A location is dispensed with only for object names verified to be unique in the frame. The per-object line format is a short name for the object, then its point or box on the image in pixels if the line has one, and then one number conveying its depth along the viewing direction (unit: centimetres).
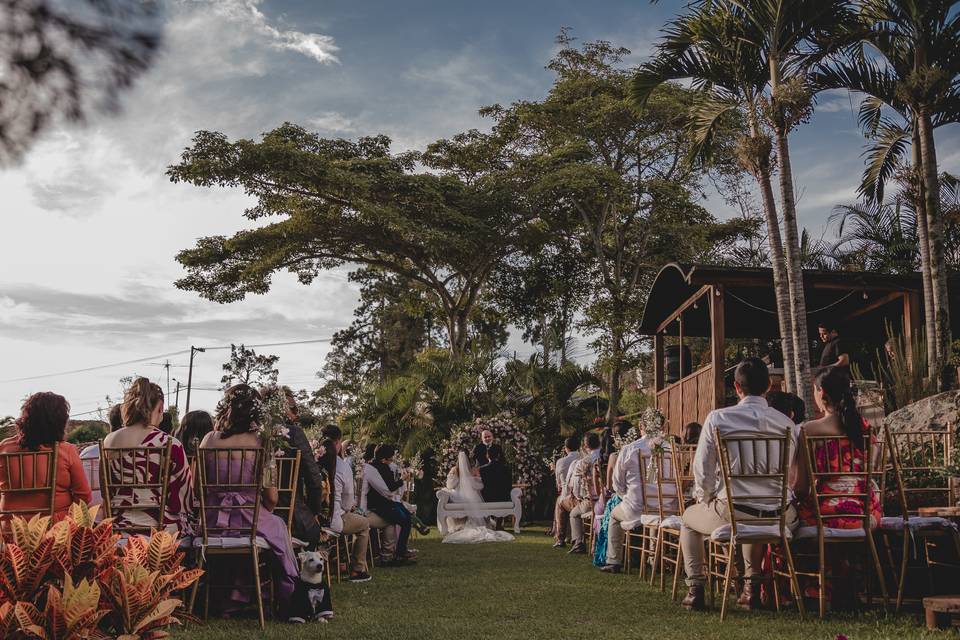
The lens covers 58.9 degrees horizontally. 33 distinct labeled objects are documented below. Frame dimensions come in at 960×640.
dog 611
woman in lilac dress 616
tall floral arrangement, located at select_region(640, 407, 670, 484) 805
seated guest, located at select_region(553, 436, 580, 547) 1379
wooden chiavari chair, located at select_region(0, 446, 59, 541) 515
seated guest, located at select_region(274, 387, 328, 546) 698
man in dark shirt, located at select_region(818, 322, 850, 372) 1262
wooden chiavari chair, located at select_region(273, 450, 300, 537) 663
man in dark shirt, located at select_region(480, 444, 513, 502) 1562
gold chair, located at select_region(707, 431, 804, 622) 561
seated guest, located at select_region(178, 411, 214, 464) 729
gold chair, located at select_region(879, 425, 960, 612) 586
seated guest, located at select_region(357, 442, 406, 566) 1053
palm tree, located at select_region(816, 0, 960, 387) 1259
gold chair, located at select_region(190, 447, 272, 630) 604
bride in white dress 1449
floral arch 1894
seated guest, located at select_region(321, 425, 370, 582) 870
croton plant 184
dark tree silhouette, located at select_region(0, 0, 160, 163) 183
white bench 1536
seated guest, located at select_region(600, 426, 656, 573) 885
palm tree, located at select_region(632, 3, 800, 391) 1284
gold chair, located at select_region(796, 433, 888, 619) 564
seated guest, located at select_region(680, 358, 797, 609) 587
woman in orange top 521
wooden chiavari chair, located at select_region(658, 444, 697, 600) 679
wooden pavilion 1329
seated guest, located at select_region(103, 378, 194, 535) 580
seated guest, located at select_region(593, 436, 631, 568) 960
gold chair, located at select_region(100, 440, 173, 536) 571
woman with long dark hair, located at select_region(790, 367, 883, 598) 580
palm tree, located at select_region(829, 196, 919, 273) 2194
